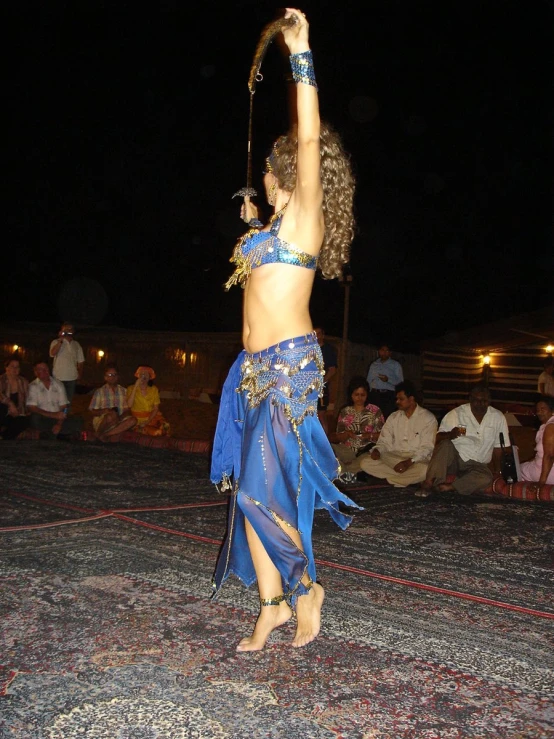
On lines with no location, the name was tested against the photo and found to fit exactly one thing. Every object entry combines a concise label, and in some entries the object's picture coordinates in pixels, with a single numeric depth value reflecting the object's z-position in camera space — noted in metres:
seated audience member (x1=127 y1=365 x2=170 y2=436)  9.85
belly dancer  2.58
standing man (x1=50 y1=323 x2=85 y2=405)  10.38
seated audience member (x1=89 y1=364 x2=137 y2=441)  9.77
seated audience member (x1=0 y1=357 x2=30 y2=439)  9.68
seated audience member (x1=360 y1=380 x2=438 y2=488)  7.04
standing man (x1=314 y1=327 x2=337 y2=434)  8.43
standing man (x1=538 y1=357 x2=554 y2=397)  7.89
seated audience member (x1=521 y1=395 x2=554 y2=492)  6.56
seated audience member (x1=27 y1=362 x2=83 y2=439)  9.84
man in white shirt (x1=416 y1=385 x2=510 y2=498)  6.67
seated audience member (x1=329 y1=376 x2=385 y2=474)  7.64
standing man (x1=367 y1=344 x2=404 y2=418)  10.12
